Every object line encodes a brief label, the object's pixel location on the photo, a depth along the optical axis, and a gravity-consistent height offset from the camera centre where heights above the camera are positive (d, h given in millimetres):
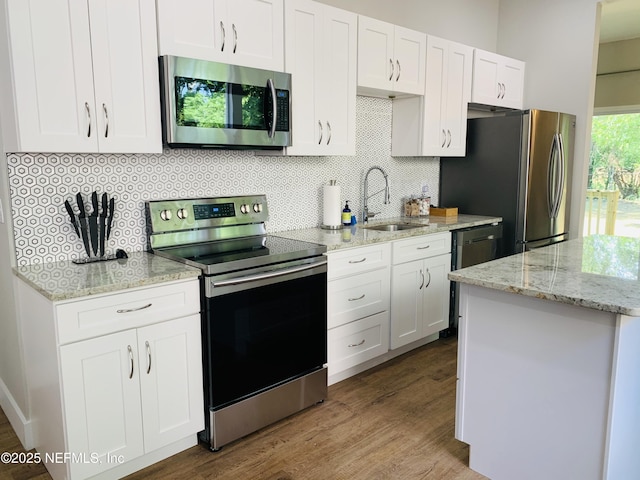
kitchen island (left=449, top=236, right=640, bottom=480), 1692 -747
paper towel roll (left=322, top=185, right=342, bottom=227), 3299 -228
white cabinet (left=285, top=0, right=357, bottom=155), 2789 +580
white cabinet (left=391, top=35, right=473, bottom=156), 3670 +488
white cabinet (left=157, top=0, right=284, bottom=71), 2279 +704
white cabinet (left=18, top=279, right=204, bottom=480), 1872 -847
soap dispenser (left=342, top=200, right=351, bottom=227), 3445 -320
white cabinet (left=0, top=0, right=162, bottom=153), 1906 +401
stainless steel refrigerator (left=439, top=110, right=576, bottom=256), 3916 -24
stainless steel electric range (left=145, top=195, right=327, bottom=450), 2225 -681
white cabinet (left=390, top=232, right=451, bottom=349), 3240 -812
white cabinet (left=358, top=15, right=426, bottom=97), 3179 +768
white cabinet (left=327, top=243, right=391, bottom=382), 2828 -816
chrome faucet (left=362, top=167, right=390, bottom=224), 3691 -216
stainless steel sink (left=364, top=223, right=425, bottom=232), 3663 -414
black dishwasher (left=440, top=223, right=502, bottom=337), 3695 -605
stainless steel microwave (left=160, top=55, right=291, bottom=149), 2295 +339
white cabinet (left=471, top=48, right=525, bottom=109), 4039 +794
